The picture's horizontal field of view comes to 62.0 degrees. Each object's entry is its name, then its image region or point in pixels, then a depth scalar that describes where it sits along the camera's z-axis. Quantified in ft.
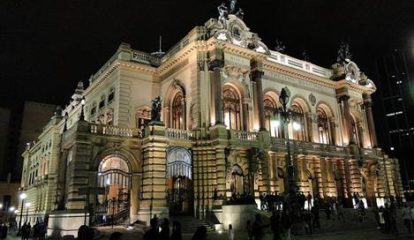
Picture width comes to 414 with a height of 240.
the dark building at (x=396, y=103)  234.79
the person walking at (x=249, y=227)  51.59
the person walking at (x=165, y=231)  27.96
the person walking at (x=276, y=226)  47.98
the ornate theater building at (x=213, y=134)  82.02
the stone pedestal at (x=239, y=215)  76.87
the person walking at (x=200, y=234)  25.44
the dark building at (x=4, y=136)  284.57
